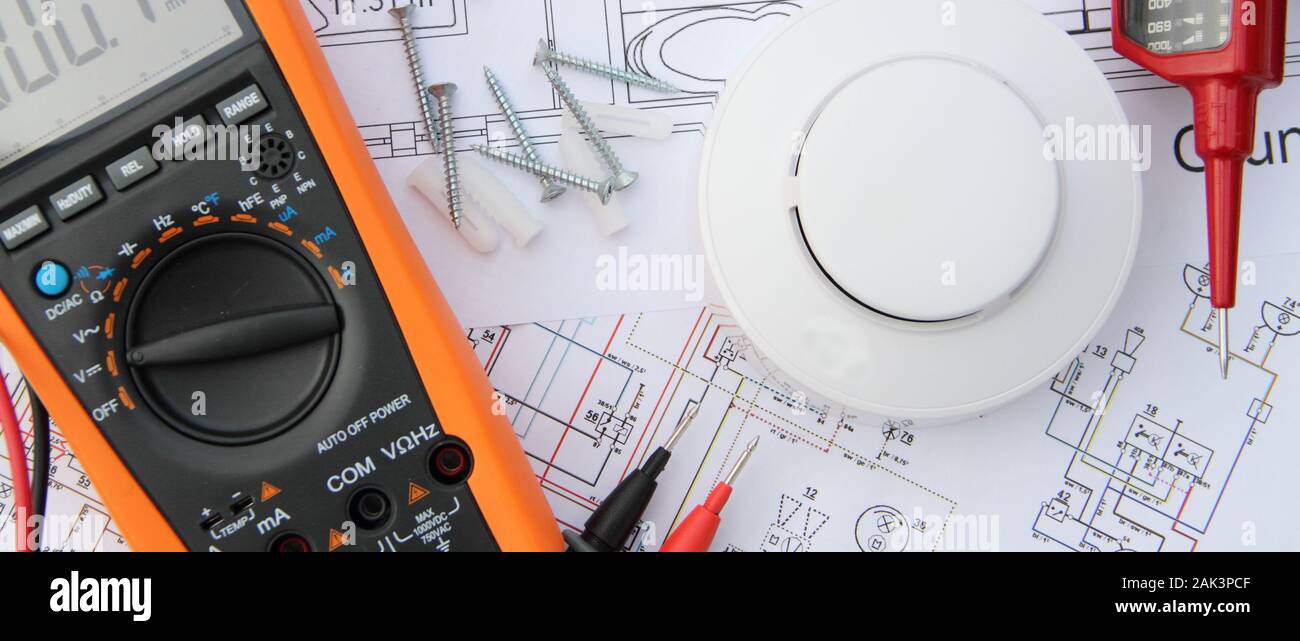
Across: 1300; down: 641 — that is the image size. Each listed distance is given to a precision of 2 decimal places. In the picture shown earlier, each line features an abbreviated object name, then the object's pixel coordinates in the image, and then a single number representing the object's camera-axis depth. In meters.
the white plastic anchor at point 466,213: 0.38
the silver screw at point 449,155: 0.37
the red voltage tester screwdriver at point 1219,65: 0.35
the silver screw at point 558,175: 0.37
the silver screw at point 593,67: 0.38
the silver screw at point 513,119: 0.38
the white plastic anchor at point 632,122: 0.38
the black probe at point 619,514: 0.36
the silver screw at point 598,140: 0.38
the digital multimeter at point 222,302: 0.33
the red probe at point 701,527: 0.36
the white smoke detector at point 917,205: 0.34
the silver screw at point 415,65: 0.38
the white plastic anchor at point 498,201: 0.38
